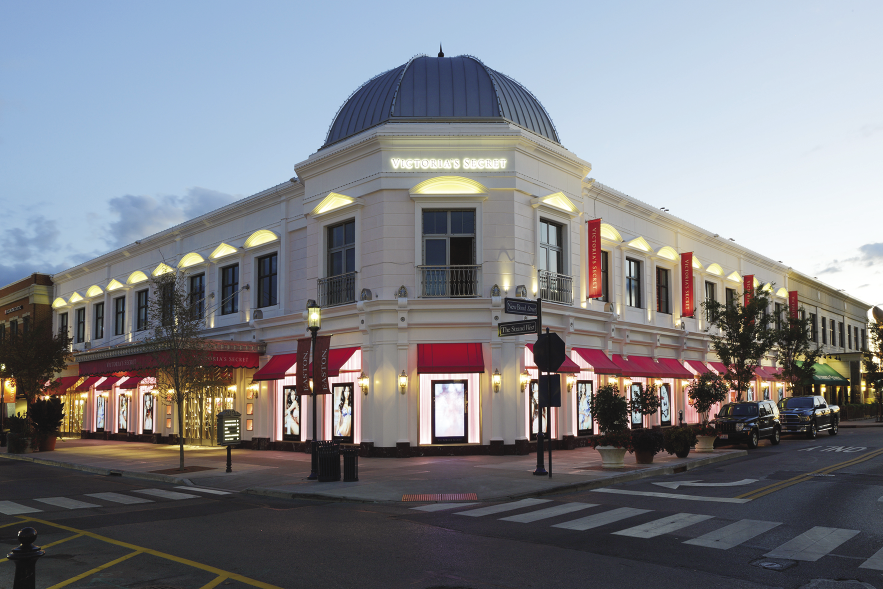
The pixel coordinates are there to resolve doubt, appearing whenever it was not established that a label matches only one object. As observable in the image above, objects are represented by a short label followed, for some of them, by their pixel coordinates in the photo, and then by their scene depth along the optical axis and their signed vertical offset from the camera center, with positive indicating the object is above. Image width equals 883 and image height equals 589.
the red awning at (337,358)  23.81 +0.07
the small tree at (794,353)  38.75 +0.16
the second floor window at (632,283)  30.80 +3.23
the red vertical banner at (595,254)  26.69 +3.85
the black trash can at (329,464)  16.75 -2.42
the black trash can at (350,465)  16.73 -2.44
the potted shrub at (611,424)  18.20 -1.77
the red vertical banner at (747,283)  39.98 +4.08
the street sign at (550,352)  16.48 +0.14
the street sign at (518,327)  17.17 +0.75
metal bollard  4.89 -1.34
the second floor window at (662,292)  33.41 +3.06
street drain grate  14.08 -2.71
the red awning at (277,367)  26.02 -0.24
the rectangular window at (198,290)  32.31 +3.25
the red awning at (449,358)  22.50 +0.02
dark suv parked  25.42 -2.40
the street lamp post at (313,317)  18.36 +1.11
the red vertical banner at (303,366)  22.13 -0.18
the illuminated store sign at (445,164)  23.66 +6.41
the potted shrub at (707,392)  25.85 -1.28
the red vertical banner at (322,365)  21.75 -0.16
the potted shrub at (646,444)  18.97 -2.29
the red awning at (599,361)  25.67 -0.12
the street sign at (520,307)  16.75 +1.22
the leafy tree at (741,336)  32.84 +0.93
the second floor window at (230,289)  30.80 +3.12
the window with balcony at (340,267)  24.72 +3.27
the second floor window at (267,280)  28.98 +3.28
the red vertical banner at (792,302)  46.09 +3.47
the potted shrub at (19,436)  28.31 -2.88
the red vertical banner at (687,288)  33.88 +3.23
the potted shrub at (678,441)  20.06 -2.35
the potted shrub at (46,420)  28.88 -2.33
